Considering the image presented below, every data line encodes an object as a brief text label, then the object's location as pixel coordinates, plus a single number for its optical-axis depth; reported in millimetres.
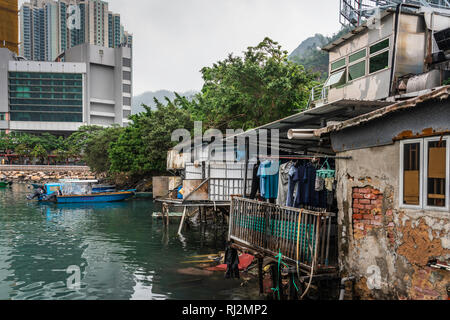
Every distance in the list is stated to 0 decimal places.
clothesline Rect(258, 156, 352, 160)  7053
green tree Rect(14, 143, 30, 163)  70375
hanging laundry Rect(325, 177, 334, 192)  7771
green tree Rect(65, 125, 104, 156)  72625
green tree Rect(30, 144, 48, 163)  71000
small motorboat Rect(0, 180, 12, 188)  51362
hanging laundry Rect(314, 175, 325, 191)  7957
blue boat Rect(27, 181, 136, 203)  33188
